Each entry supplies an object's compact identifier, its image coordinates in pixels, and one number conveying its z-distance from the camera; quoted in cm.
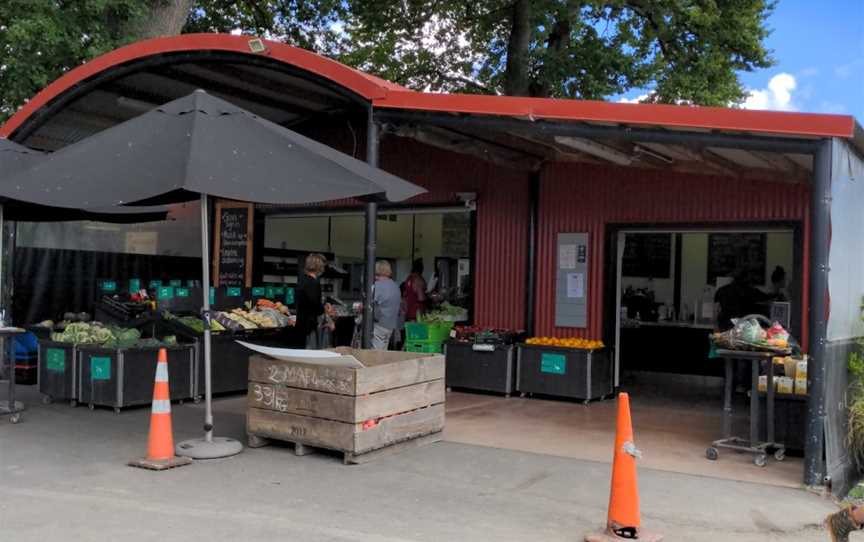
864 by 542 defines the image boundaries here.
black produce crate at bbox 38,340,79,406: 915
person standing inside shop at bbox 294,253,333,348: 968
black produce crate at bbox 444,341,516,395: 1066
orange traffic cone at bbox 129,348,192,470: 650
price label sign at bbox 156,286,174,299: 1088
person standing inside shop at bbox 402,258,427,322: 1259
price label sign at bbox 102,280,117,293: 1233
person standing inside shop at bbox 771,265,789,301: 1209
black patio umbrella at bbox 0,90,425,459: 614
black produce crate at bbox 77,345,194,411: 886
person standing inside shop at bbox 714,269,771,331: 1149
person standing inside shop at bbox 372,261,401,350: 1048
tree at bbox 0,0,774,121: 1848
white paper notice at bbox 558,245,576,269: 1117
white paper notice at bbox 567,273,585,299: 1110
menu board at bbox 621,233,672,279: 1508
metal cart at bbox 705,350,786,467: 701
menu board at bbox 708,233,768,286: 1411
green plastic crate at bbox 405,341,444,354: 1143
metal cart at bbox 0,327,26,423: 805
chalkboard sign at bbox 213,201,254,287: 1388
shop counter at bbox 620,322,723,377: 1327
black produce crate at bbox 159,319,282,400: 970
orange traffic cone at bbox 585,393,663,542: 484
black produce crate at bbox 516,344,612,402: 1029
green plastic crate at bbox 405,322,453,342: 1144
